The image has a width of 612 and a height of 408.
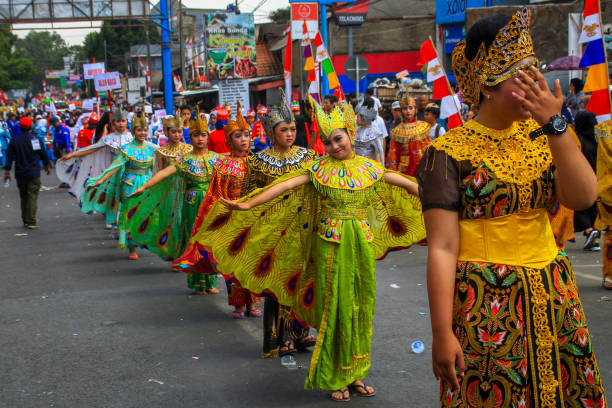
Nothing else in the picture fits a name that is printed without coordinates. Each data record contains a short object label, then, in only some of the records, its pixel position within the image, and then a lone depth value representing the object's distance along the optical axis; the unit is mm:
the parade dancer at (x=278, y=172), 5824
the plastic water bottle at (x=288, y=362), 5703
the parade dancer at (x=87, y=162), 12053
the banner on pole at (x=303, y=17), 16641
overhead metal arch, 26719
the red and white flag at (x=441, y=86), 9219
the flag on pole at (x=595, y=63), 7688
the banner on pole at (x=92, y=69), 29144
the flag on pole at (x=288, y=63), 15125
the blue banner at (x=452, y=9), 27206
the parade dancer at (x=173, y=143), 9164
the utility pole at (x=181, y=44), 33188
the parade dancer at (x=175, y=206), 8266
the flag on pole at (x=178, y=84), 35156
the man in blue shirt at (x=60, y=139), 30847
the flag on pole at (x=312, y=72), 13312
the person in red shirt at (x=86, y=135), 19234
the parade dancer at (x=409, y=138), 11781
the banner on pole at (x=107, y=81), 24391
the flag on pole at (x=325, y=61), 12473
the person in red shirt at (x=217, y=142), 11930
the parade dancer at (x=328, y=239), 4898
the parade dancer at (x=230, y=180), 7285
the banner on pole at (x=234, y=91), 26047
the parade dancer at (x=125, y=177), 10500
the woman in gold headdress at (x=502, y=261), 2492
